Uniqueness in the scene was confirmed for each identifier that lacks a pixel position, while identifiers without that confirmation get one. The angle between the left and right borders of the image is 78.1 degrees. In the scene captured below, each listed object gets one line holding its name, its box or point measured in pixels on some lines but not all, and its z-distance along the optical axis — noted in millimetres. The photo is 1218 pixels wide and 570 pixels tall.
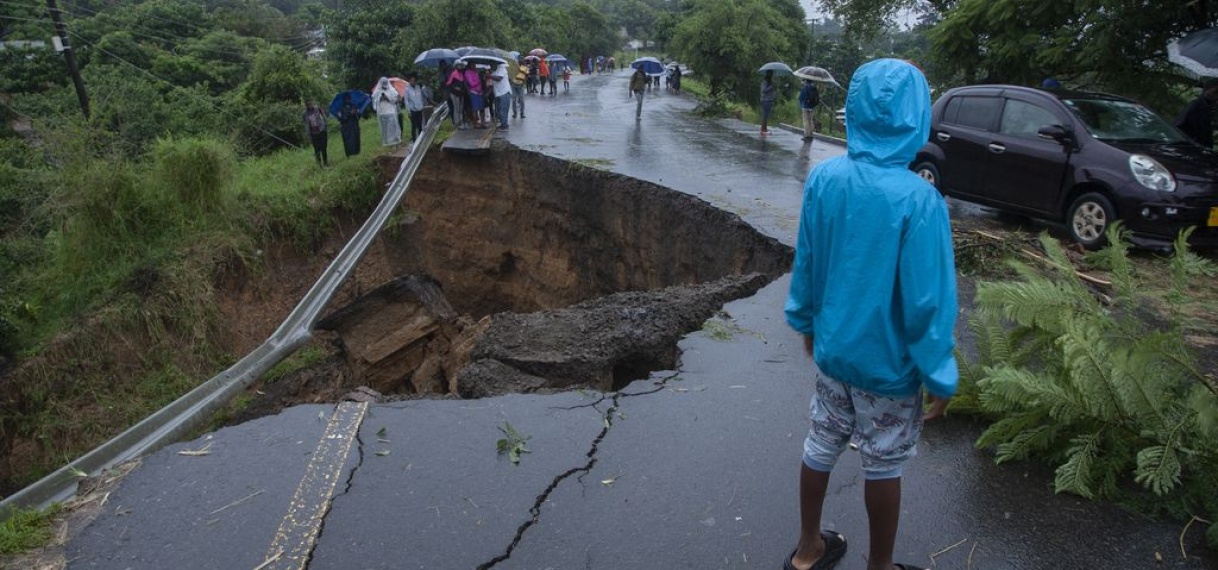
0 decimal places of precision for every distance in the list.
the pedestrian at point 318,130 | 15469
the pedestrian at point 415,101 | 17156
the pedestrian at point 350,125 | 15930
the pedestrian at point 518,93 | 20612
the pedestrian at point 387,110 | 16578
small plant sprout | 3936
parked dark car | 7191
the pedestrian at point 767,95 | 17266
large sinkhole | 5523
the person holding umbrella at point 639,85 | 20641
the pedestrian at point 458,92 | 16656
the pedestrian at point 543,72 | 30609
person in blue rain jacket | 2400
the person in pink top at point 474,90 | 16734
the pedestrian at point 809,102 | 16234
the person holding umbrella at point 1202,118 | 8555
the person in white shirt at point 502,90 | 17031
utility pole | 18344
